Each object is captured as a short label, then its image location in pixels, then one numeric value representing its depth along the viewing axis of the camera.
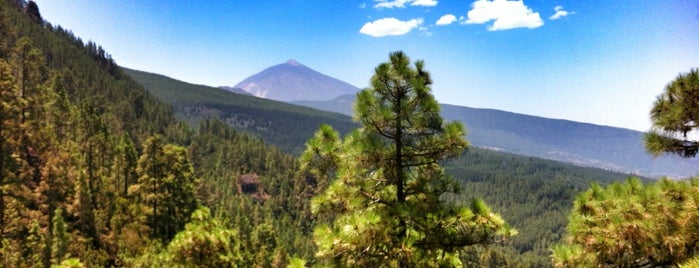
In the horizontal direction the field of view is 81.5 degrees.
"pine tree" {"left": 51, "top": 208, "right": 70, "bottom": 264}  38.00
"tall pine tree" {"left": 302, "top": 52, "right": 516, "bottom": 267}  8.16
